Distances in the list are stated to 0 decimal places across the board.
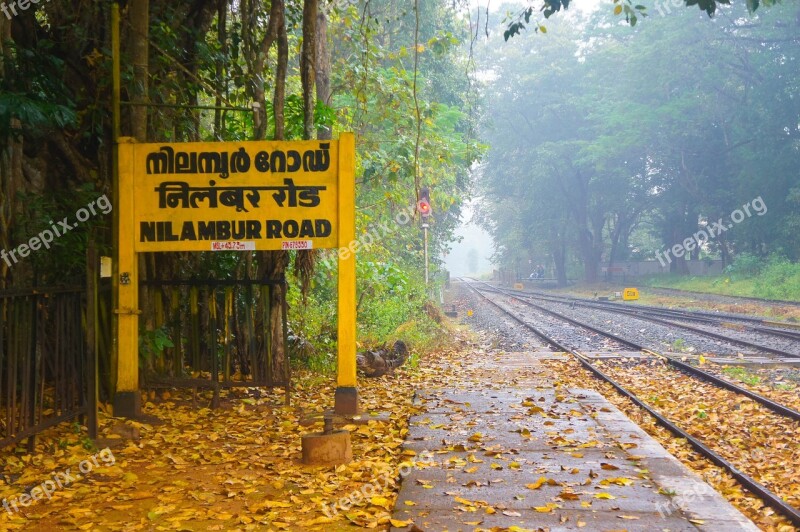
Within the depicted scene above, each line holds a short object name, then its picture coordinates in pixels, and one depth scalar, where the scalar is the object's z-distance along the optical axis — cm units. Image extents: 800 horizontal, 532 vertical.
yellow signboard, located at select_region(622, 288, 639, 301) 3075
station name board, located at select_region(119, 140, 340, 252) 667
